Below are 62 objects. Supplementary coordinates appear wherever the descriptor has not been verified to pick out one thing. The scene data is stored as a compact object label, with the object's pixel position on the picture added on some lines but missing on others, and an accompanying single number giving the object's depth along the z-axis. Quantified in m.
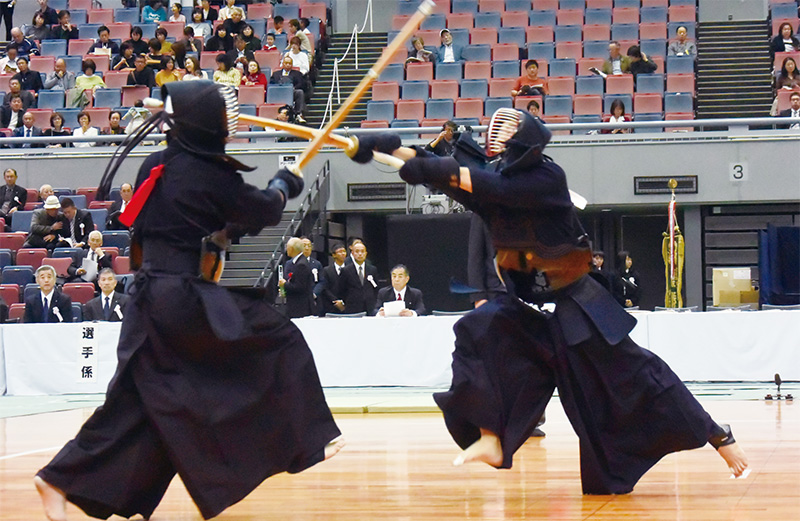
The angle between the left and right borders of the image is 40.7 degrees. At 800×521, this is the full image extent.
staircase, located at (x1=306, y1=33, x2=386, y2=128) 21.16
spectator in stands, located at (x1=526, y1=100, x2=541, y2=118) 17.44
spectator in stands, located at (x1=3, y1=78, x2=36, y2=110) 20.31
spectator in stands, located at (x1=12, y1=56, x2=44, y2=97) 21.17
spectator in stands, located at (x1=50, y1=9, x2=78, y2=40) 23.14
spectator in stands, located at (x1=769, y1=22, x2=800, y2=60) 20.19
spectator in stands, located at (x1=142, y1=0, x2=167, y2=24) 23.30
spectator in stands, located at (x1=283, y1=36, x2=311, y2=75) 20.91
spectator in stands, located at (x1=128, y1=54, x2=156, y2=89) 20.34
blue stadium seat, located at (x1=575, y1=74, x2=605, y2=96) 19.62
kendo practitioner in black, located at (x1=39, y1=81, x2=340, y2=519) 4.80
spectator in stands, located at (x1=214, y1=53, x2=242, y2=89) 19.62
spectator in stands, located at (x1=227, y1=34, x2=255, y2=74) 20.60
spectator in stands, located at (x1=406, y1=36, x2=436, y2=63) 20.95
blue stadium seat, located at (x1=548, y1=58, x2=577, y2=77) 20.20
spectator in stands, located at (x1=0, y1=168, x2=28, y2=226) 17.84
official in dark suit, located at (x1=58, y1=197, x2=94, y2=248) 16.52
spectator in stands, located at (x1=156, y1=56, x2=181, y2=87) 19.28
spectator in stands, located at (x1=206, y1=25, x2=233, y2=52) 21.41
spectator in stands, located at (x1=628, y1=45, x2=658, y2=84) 19.72
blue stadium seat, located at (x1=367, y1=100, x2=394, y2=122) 19.77
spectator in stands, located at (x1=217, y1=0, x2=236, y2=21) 22.58
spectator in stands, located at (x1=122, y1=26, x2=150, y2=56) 21.48
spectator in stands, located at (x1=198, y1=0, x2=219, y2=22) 22.84
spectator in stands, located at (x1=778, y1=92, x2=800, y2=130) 17.97
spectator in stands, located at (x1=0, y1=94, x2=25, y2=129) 20.14
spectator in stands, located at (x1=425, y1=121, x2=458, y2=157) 12.77
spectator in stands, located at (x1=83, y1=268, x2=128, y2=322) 13.83
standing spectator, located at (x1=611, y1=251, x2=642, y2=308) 16.44
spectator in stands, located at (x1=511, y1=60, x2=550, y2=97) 18.73
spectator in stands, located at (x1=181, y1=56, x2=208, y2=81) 19.18
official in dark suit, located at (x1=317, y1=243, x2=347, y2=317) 14.59
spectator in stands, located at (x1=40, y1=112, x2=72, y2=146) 19.38
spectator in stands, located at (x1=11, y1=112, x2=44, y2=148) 19.50
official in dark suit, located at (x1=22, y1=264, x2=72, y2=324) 13.95
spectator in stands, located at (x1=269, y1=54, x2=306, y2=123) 20.25
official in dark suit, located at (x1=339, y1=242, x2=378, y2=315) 14.70
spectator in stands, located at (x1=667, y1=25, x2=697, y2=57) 20.67
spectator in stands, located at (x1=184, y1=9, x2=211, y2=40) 22.53
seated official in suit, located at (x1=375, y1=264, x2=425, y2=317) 13.74
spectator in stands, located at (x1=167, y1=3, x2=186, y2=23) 22.89
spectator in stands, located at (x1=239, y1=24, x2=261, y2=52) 21.22
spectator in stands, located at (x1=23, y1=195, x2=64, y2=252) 16.50
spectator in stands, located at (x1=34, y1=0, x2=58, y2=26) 23.70
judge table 12.55
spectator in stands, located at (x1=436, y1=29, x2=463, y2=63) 20.94
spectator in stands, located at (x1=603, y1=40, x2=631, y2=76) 19.91
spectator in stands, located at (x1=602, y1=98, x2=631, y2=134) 18.41
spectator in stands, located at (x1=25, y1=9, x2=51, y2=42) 23.41
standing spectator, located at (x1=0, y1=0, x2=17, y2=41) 24.39
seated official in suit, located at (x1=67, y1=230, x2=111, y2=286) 15.61
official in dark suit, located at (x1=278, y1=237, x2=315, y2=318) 14.86
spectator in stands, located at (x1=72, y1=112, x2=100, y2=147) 19.11
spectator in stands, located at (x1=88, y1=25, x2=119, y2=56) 22.22
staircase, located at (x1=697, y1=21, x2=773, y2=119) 20.56
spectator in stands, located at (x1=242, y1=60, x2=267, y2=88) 20.06
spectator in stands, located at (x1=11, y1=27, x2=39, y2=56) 22.69
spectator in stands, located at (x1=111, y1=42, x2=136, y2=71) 21.25
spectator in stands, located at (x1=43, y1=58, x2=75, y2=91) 21.14
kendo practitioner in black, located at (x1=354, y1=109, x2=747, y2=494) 5.43
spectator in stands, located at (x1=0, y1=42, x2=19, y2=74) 21.69
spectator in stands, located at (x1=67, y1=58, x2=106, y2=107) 20.72
